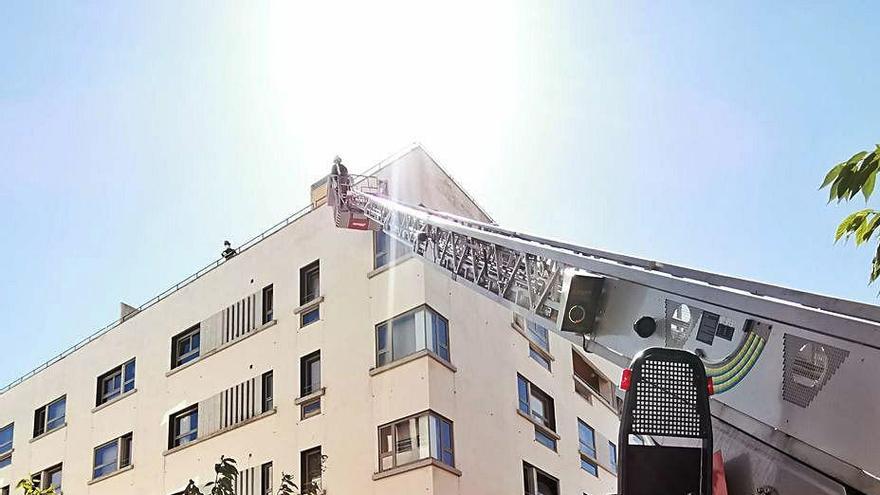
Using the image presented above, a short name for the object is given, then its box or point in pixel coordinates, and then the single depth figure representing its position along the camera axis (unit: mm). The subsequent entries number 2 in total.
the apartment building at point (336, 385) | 19750
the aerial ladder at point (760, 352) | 3764
